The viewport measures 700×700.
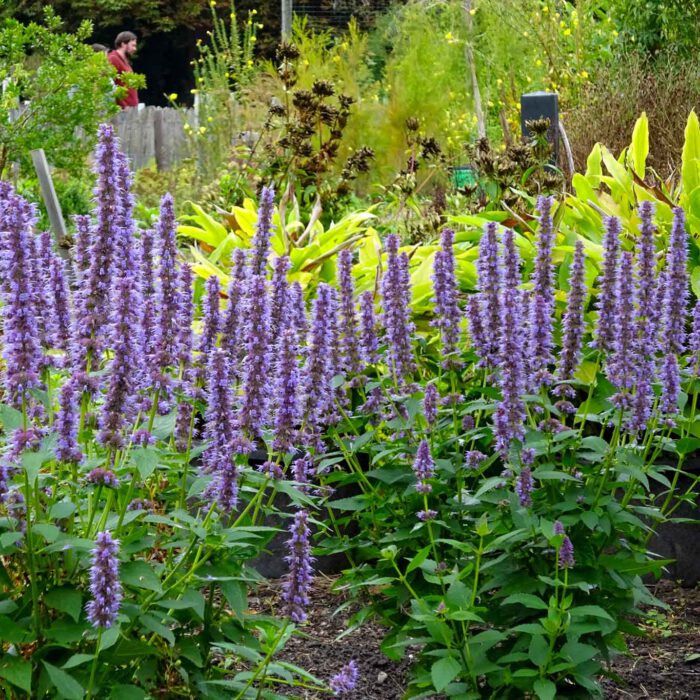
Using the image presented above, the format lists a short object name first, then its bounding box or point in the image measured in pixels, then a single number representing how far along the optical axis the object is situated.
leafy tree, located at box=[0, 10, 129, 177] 9.17
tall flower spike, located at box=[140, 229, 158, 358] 2.49
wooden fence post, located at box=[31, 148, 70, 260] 7.62
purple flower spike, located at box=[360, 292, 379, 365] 3.04
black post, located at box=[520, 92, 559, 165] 6.25
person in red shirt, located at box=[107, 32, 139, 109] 17.19
